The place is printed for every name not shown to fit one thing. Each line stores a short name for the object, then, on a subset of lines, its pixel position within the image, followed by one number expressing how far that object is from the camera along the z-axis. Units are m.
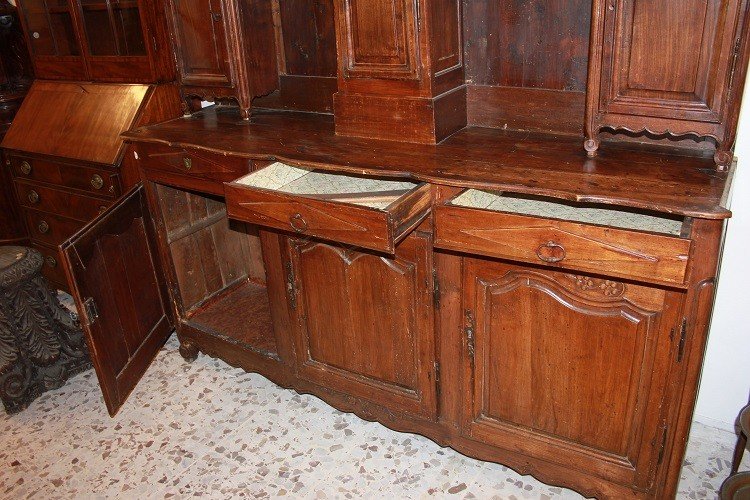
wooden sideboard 1.61
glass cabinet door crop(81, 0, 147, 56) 2.75
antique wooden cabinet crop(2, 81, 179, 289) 2.78
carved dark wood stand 2.62
